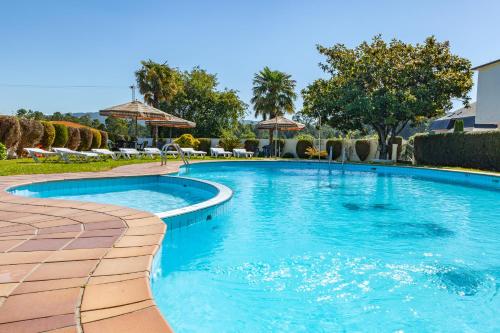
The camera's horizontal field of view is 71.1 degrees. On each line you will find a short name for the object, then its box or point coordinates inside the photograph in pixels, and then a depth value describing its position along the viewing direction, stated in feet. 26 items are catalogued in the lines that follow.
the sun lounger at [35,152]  40.76
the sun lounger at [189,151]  60.30
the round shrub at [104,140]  76.92
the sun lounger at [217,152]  68.08
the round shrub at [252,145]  84.38
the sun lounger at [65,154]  41.01
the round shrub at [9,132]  47.80
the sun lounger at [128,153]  52.06
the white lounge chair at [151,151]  54.67
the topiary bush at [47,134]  56.03
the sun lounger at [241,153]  71.82
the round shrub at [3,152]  44.97
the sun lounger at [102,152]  46.60
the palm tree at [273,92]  108.37
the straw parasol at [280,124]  73.67
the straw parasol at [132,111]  51.39
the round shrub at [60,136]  59.52
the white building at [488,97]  70.59
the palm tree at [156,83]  102.32
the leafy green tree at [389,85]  61.72
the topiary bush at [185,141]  77.66
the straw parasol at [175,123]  63.88
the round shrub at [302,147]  78.95
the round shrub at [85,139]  67.31
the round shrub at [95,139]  71.58
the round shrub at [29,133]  51.43
